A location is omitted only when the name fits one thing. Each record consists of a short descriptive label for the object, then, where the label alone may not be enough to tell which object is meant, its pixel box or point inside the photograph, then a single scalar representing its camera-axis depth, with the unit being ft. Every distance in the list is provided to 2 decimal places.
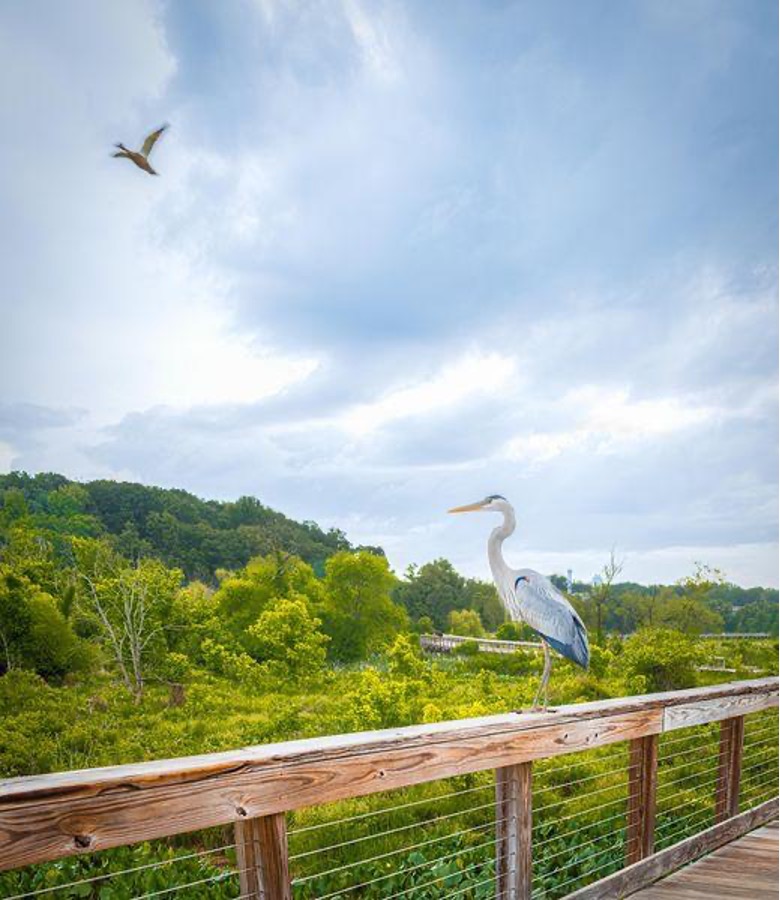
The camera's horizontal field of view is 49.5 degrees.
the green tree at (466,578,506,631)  93.81
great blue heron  9.86
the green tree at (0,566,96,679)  50.47
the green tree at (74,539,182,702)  55.16
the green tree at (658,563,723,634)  61.72
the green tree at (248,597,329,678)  64.49
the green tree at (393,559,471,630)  95.71
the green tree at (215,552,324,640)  69.00
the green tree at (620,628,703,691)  41.98
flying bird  20.86
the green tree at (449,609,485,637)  88.43
